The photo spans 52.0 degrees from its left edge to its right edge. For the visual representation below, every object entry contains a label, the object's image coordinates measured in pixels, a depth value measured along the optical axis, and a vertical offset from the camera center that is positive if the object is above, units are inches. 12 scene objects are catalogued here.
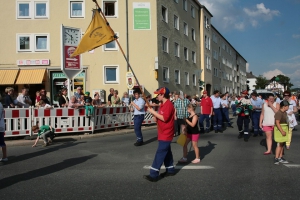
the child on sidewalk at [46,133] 395.2 -38.8
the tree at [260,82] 3511.3 +229.7
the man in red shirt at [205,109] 520.7 -11.9
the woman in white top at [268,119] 326.0 -19.3
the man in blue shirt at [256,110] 463.2 -12.6
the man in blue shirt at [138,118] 396.5 -20.4
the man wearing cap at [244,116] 430.0 -20.3
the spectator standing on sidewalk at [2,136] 301.1 -32.3
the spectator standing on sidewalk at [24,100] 488.6 +4.9
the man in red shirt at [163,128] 222.7 -19.3
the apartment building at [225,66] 1978.6 +285.1
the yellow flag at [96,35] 307.0 +69.0
